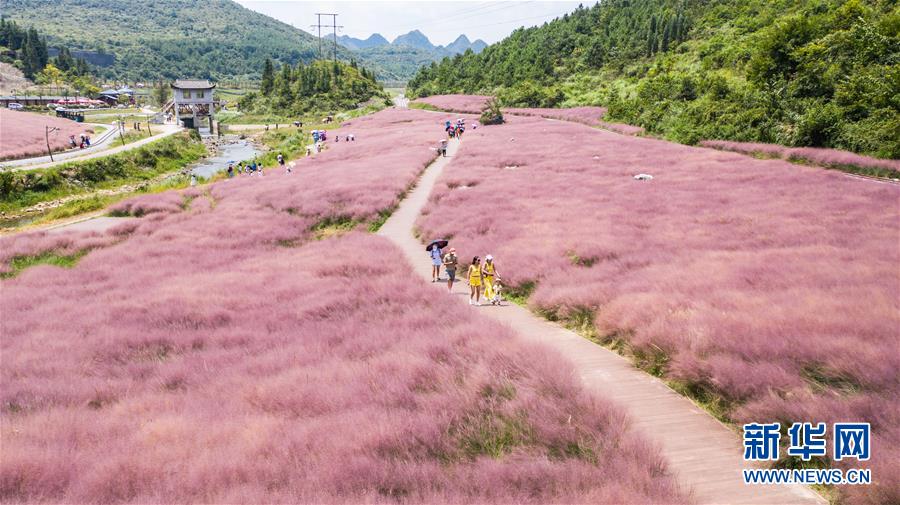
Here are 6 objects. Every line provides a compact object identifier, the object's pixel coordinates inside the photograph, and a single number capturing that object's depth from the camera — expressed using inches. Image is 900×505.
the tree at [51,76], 6028.5
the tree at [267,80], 5610.2
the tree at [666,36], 3651.6
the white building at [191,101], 3900.1
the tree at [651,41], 3715.6
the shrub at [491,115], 2957.7
